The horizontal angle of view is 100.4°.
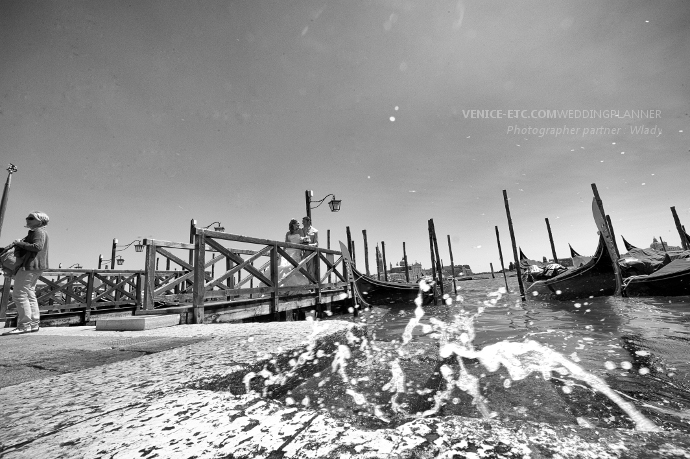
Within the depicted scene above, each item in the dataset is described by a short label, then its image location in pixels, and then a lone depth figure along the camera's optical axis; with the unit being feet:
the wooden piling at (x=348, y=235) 78.38
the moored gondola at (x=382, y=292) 37.40
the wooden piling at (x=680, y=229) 80.94
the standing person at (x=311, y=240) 26.20
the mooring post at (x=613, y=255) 33.09
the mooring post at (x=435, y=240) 53.67
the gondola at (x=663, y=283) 28.27
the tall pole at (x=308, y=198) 32.80
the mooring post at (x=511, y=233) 52.02
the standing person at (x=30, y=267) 14.02
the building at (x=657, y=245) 128.47
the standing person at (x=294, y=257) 24.70
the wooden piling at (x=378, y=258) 130.41
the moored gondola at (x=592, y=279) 34.81
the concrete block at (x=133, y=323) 10.87
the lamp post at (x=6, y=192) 40.70
